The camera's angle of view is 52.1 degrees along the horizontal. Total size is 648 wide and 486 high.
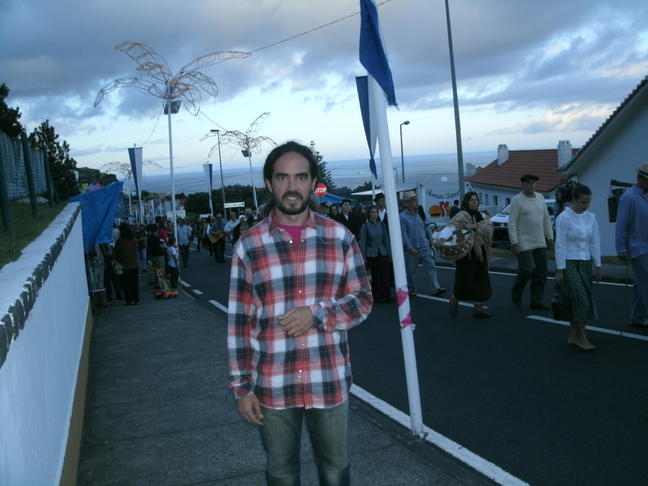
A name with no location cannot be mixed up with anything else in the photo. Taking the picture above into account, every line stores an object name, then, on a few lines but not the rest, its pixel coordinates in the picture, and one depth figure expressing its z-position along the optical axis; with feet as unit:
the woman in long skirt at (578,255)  23.63
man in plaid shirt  9.30
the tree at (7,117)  57.82
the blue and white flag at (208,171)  116.10
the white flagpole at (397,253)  15.85
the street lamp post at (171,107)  60.70
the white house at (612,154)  72.59
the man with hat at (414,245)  40.55
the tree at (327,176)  235.44
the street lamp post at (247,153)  129.59
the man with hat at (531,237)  32.73
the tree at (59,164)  57.26
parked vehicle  102.47
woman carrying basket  30.53
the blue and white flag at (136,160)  67.15
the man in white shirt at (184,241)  79.87
